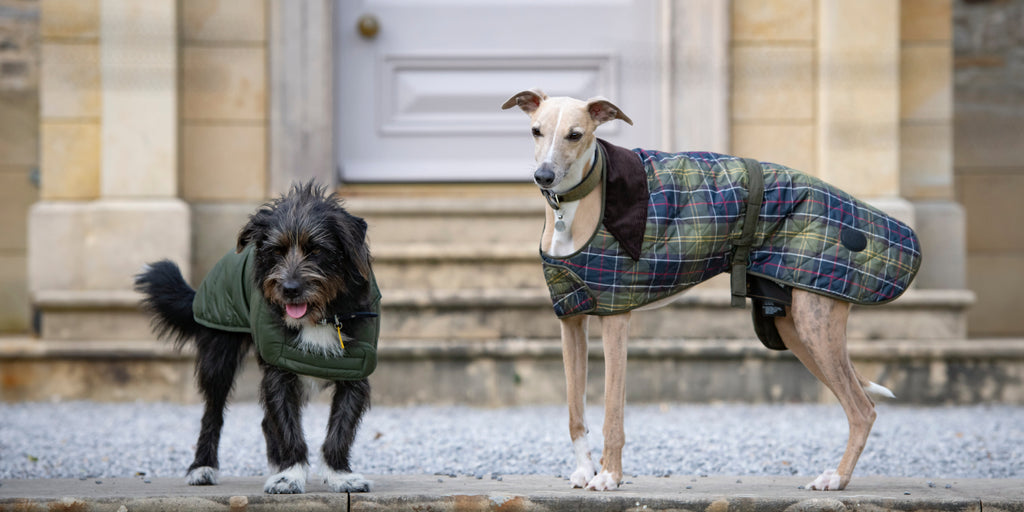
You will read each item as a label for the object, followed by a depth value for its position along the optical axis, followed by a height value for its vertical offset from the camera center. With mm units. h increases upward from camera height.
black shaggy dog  7043 -304
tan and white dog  7270 -386
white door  14867 +1074
